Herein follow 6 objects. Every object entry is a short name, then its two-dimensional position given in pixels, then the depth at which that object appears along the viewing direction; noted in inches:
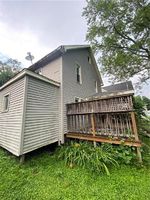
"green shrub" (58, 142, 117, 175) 171.6
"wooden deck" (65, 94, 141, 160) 193.5
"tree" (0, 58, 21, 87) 569.5
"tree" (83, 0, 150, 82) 430.9
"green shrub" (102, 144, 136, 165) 182.6
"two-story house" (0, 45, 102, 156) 201.2
